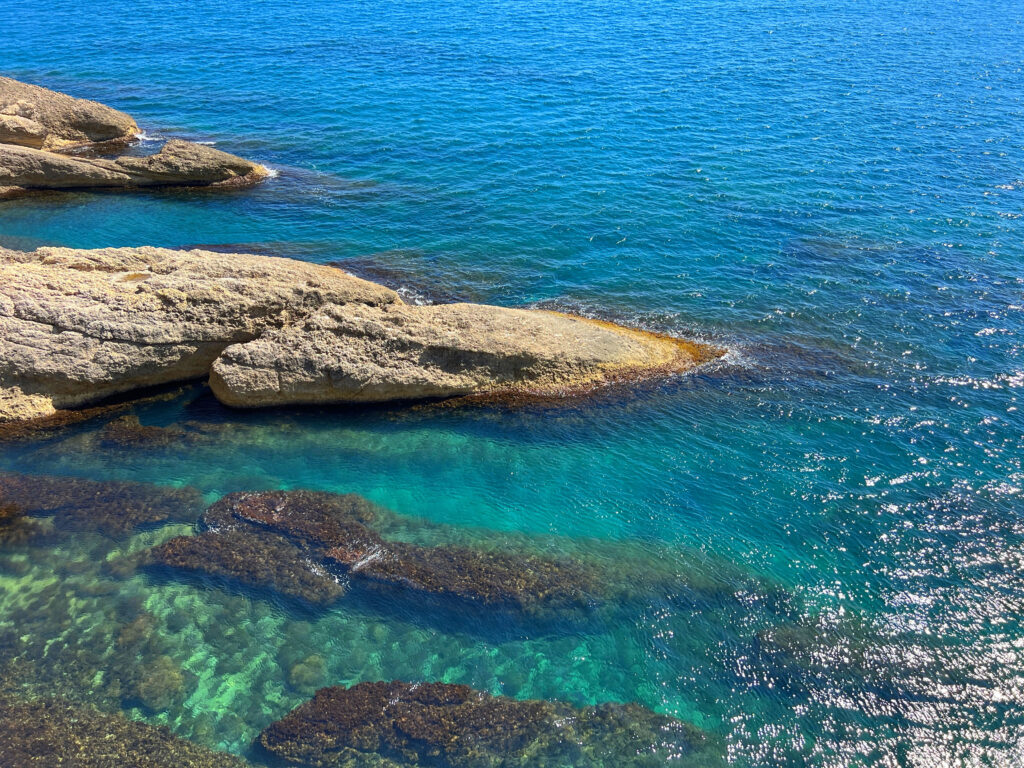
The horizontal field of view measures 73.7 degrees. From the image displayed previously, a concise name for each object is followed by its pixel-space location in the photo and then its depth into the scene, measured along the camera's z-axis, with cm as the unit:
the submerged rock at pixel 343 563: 1520
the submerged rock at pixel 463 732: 1236
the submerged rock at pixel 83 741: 1195
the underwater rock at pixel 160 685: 1305
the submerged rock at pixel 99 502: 1650
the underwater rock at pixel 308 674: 1345
